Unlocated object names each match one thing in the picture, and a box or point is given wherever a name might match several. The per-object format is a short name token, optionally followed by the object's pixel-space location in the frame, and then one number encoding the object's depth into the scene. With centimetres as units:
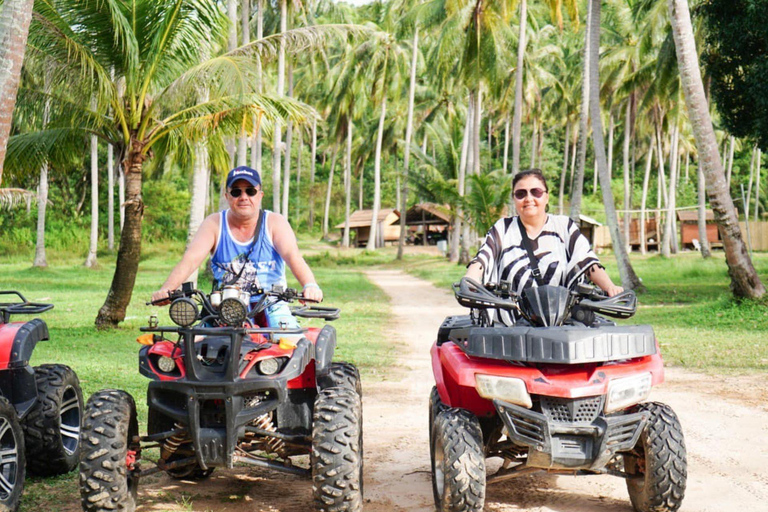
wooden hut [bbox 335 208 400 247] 5288
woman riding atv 461
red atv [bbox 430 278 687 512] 387
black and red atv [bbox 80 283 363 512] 394
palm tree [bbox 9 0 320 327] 1176
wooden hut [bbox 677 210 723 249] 5141
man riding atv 454
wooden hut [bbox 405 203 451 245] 5275
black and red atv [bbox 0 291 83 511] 430
